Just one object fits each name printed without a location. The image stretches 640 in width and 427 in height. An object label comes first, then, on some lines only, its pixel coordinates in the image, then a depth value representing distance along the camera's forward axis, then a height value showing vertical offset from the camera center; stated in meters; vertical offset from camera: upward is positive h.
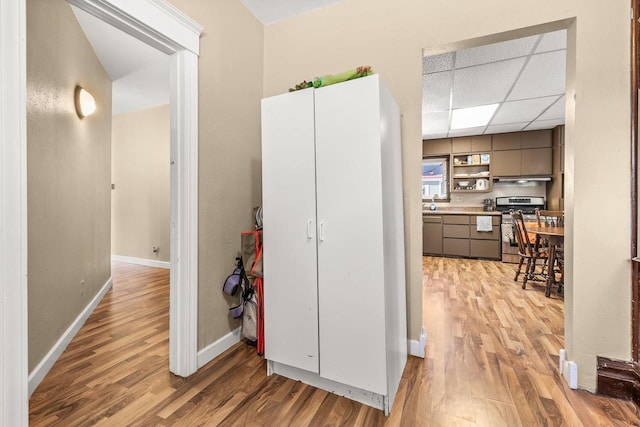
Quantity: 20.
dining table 3.23 -0.39
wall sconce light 2.53 +0.98
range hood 5.42 +0.61
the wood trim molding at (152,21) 1.39 +1.01
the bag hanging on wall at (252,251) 1.94 -0.31
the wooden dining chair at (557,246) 3.44 -0.48
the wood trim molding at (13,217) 1.04 -0.03
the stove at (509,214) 5.12 -0.06
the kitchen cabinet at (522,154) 5.38 +1.09
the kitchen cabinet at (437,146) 6.05 +1.37
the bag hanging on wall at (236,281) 2.03 -0.52
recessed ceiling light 4.30 +1.54
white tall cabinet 1.46 -0.17
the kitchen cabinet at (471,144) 5.77 +1.36
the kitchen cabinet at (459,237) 5.30 -0.53
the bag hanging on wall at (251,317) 2.07 -0.80
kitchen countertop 5.35 -0.03
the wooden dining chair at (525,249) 3.73 -0.53
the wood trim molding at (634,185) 1.52 +0.14
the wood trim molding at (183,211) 1.78 -0.01
